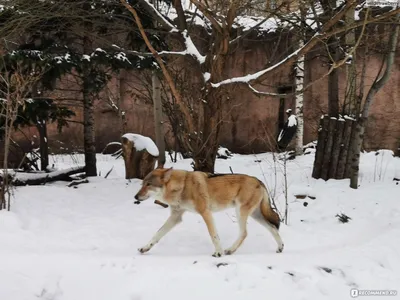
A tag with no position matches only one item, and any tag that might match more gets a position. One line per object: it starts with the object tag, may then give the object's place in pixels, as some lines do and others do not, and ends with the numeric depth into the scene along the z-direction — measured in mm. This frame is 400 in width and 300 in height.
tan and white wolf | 4855
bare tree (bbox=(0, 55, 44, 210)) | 6097
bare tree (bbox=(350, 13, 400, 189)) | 7652
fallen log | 8156
